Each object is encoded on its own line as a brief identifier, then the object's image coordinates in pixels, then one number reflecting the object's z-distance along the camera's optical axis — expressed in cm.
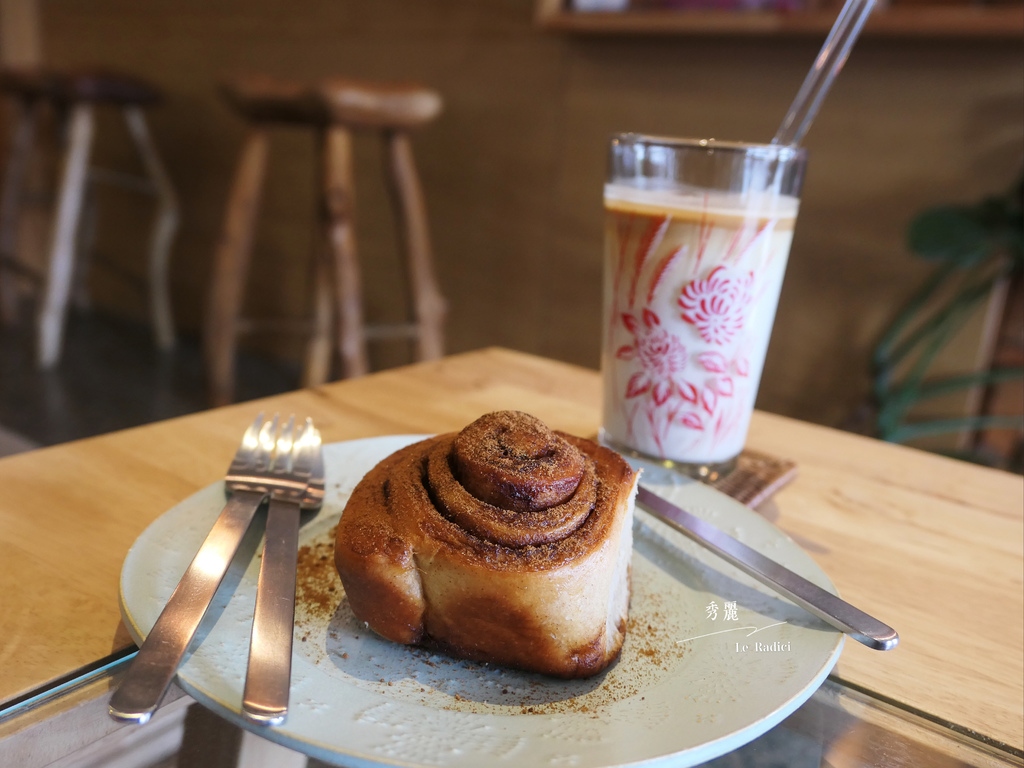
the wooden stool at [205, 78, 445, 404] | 156
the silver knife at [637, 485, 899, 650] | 36
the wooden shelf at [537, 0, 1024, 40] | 126
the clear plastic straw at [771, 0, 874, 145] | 53
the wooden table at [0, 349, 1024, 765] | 39
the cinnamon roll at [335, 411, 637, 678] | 35
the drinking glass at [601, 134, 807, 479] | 54
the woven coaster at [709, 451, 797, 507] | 58
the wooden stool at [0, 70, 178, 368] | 217
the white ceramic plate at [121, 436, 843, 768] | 29
